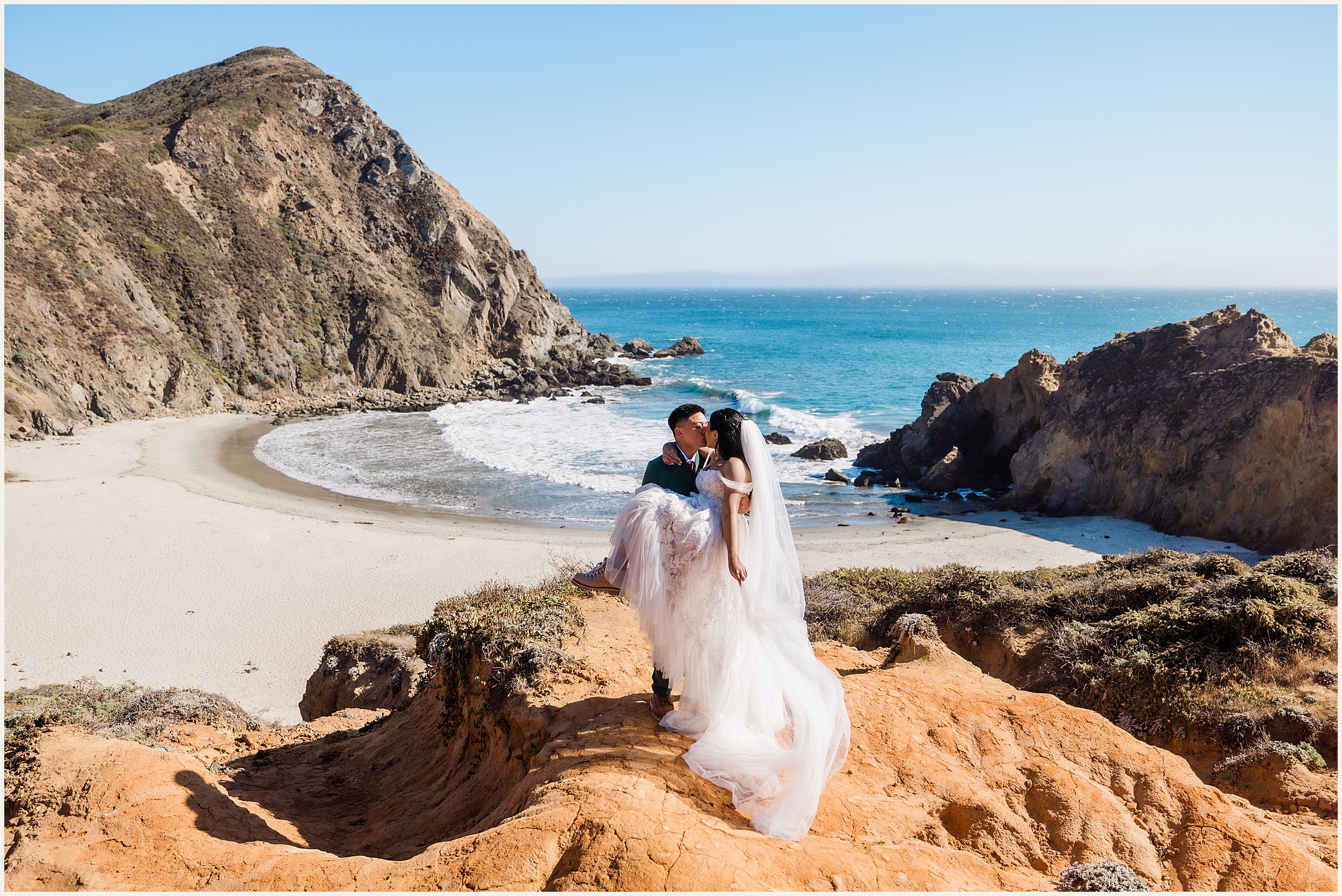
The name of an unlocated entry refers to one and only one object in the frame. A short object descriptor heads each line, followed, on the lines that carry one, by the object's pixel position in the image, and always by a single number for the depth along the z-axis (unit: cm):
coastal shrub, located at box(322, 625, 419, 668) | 1039
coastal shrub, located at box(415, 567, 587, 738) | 588
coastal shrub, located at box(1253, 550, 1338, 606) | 849
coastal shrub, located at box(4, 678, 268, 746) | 730
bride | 473
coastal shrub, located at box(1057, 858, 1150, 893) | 382
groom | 488
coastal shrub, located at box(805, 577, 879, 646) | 986
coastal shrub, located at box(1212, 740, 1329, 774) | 568
